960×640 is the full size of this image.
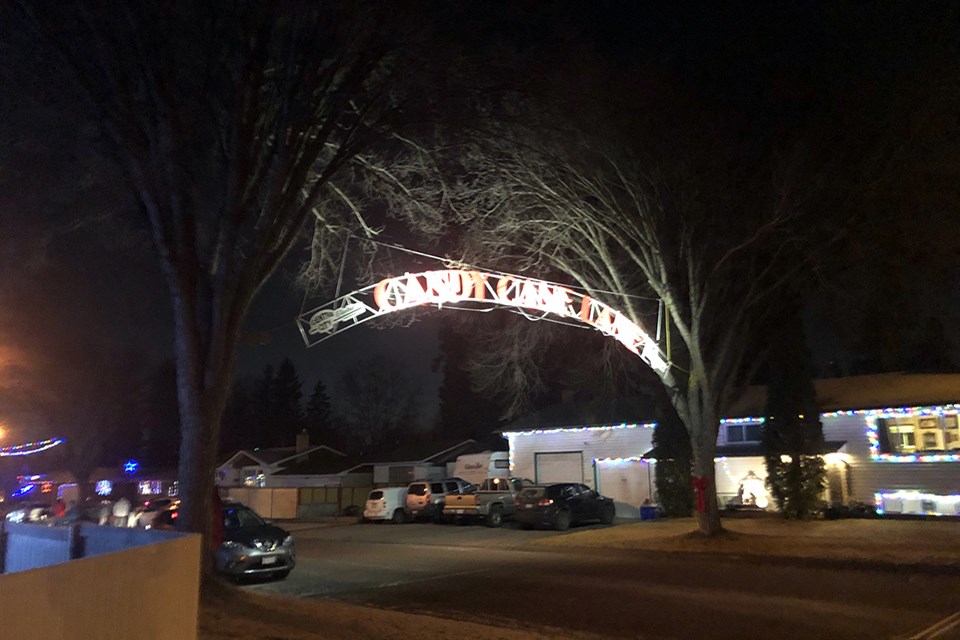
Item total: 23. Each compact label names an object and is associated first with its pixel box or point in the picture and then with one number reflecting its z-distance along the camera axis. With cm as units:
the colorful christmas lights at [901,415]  2447
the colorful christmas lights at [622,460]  3111
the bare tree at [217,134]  1107
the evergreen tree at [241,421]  8900
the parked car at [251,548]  1530
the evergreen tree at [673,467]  2823
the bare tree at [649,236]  1720
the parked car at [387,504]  3384
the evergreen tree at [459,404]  6875
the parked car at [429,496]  3231
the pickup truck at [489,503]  2911
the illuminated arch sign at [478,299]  1698
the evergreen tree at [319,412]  9368
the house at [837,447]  2486
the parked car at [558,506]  2603
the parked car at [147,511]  2389
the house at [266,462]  5166
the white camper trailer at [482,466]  3875
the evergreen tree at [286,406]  9506
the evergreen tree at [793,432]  2544
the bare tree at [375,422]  8412
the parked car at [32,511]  2748
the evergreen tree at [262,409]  9450
